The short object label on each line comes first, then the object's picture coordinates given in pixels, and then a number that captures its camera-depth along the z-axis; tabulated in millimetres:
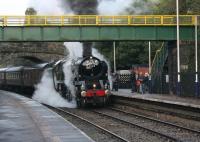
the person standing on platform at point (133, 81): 42381
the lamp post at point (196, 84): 33362
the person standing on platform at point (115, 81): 47719
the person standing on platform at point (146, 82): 40462
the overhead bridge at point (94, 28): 42844
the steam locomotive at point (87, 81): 31250
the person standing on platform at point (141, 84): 40969
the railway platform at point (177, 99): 25369
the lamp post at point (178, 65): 36875
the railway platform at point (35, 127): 14498
